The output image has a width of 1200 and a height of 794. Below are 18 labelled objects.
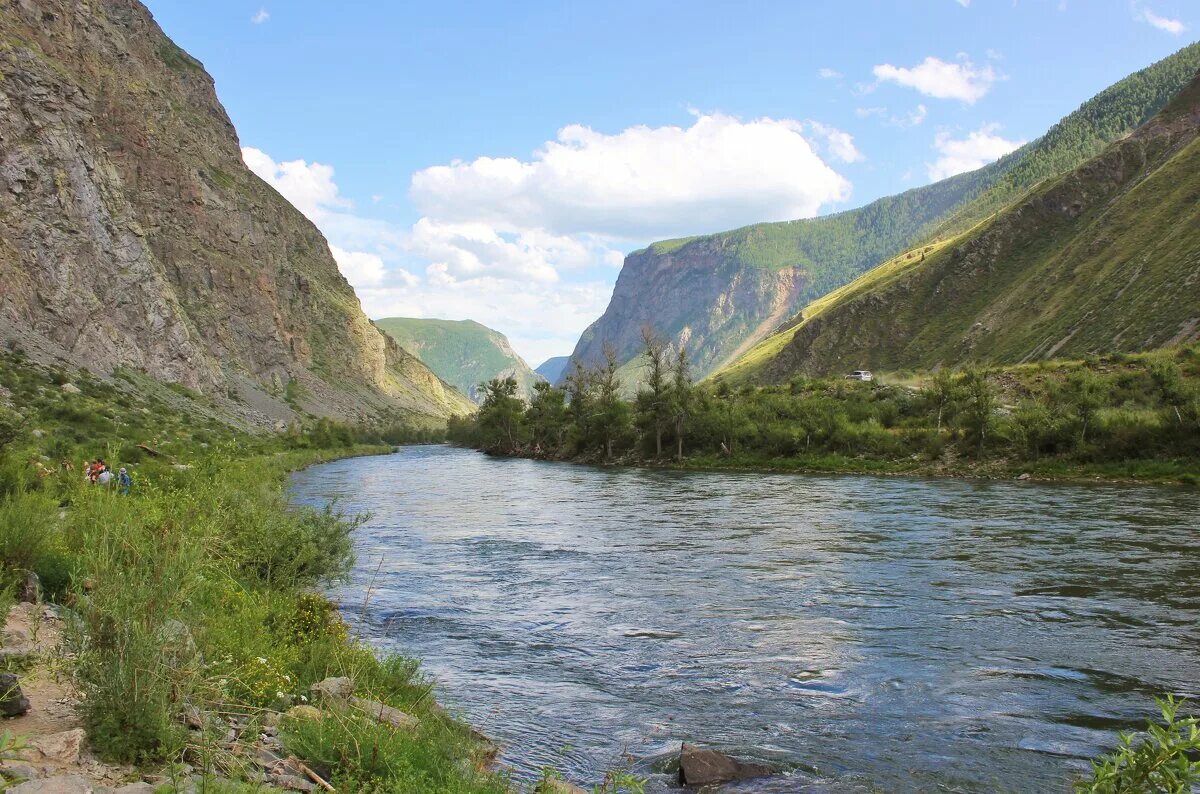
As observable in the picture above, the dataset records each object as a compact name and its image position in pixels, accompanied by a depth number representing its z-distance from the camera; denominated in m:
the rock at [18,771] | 5.47
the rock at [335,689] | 9.68
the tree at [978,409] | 55.34
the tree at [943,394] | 60.97
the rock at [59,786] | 5.10
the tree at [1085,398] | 50.12
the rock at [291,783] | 6.83
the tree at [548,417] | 101.06
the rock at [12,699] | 7.11
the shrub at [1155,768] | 5.24
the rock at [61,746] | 6.24
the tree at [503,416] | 111.38
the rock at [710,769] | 10.02
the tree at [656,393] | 77.88
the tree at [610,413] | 85.12
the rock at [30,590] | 12.07
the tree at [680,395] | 75.88
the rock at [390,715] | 8.96
